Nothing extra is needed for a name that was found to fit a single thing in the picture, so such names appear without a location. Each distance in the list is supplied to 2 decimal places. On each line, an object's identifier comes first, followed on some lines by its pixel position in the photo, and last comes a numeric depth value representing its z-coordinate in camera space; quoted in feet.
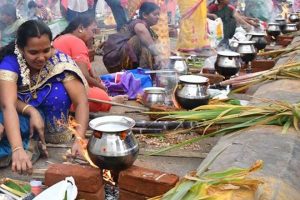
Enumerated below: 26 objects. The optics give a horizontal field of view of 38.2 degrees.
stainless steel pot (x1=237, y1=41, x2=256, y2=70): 18.52
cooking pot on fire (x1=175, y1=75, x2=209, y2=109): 12.30
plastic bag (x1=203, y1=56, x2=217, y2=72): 19.11
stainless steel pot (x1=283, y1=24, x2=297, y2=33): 28.89
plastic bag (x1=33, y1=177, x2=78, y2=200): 7.29
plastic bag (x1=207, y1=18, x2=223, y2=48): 29.27
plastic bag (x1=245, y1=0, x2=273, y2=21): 40.86
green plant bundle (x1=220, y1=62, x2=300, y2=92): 13.23
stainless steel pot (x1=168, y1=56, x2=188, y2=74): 17.58
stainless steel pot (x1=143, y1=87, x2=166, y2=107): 14.48
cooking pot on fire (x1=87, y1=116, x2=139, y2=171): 7.68
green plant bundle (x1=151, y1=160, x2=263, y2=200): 6.06
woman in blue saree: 10.55
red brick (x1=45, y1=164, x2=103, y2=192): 7.66
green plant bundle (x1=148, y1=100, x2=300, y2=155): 9.41
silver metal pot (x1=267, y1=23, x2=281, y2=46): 27.40
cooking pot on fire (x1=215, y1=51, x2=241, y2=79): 15.74
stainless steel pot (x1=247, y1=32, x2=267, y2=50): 21.81
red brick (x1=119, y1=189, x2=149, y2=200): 7.68
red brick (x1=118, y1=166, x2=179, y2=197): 7.38
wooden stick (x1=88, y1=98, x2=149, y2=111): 14.37
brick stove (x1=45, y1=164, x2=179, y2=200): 7.44
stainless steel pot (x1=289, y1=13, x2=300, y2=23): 33.91
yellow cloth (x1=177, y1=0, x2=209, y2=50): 26.35
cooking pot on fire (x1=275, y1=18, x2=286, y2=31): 28.91
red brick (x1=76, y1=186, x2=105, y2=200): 7.69
